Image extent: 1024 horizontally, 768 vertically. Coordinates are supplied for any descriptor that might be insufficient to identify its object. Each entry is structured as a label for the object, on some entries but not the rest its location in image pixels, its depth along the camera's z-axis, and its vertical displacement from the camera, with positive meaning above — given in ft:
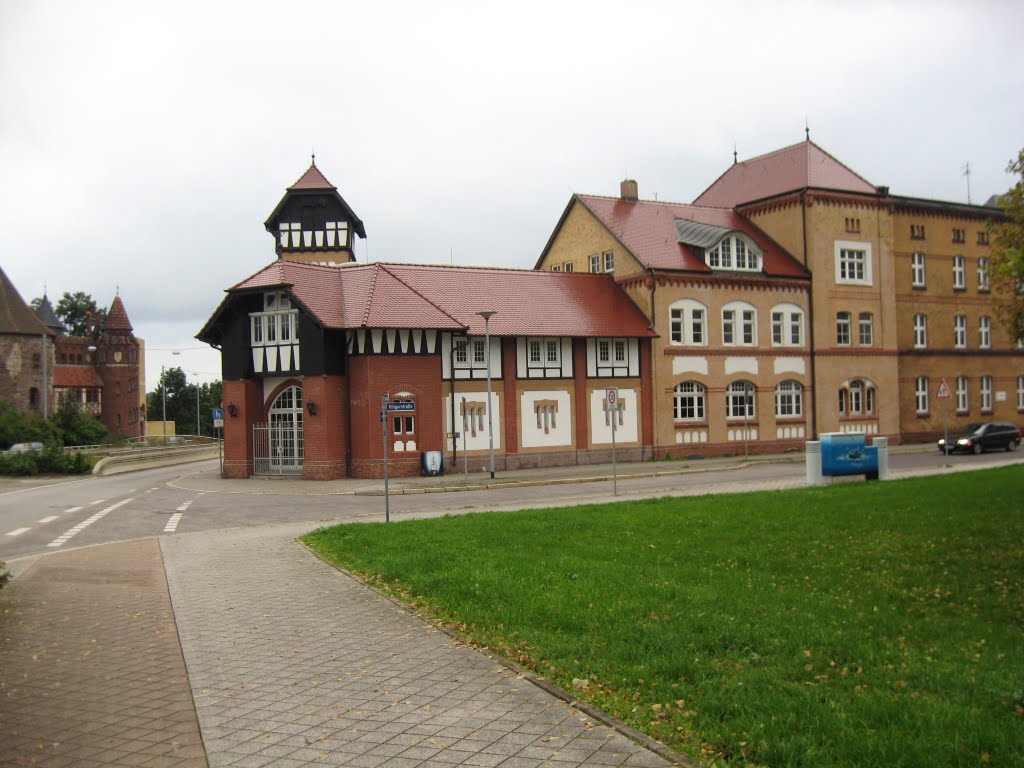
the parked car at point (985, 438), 132.67 -5.22
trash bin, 116.52 -5.86
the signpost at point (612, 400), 88.63 +1.21
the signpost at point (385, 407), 64.29 +0.82
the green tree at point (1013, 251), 44.75 +7.78
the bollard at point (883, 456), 86.03 -4.78
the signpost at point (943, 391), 108.68 +1.50
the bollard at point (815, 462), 83.10 -5.00
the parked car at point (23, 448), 154.19 -3.66
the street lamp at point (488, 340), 110.37 +9.38
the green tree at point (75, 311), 367.04 +46.50
